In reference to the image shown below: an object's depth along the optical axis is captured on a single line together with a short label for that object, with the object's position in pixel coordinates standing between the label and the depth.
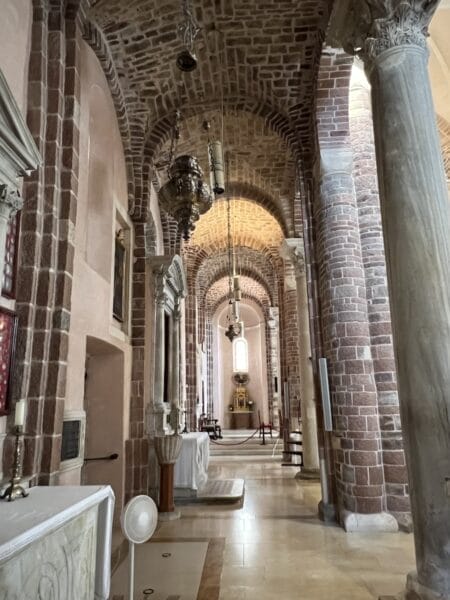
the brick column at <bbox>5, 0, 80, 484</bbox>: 3.82
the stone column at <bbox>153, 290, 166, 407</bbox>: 7.43
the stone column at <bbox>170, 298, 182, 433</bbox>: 8.26
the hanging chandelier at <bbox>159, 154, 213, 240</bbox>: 5.38
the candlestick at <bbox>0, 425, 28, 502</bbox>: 2.83
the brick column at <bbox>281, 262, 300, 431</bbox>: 11.54
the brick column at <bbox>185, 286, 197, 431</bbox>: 12.86
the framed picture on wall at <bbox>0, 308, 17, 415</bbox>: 3.49
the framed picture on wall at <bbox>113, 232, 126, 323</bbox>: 6.46
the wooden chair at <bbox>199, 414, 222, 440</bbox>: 15.69
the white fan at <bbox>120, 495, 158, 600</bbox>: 2.89
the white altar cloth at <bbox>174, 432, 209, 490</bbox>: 7.25
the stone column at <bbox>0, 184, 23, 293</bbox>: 2.80
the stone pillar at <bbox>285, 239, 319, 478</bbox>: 8.99
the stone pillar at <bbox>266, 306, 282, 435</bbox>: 20.72
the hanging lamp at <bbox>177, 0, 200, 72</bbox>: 3.92
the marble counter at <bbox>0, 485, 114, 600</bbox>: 2.03
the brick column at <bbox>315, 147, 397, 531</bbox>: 5.30
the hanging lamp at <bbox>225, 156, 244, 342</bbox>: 12.95
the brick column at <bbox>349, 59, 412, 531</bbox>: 5.38
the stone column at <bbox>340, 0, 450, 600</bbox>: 2.71
